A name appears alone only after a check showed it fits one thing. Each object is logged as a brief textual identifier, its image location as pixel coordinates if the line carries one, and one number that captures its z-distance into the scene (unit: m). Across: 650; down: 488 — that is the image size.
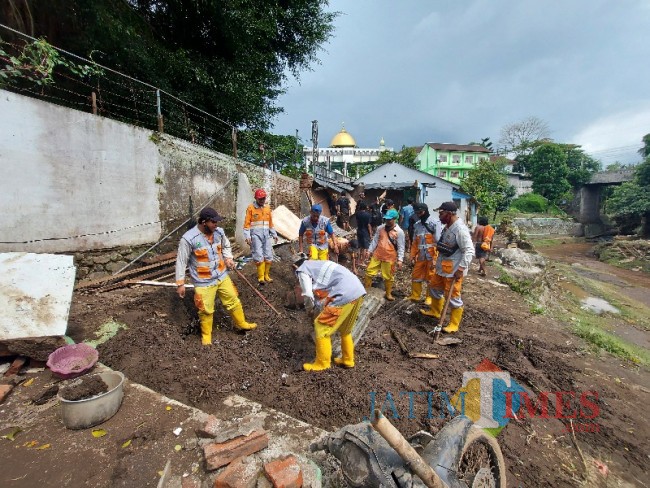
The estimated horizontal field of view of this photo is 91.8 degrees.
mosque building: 46.66
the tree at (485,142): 50.09
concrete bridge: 30.56
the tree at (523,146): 44.25
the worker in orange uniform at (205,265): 4.13
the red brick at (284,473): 1.85
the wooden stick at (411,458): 1.57
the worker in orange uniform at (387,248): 6.06
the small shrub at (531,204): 34.34
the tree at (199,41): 7.41
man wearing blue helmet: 6.27
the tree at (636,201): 22.36
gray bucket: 2.50
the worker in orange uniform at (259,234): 6.48
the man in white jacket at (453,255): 4.82
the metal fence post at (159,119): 6.60
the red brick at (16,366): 3.15
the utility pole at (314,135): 20.01
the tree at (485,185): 26.52
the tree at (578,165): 35.28
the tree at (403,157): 34.62
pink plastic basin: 3.04
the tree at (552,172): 35.38
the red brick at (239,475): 1.89
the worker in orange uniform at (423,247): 5.86
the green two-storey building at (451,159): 41.88
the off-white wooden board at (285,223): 9.41
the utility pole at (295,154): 15.79
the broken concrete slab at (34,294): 3.18
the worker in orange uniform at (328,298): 3.53
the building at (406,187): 20.45
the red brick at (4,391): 2.82
